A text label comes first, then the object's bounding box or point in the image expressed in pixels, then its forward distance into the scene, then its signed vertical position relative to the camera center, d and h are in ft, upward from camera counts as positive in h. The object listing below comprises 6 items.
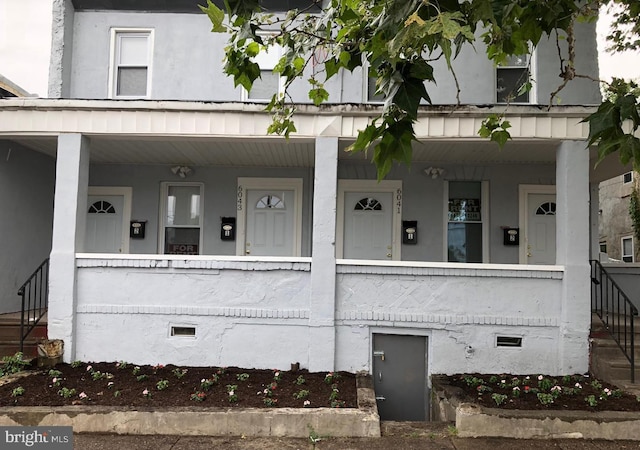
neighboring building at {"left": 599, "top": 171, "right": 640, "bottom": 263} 50.85 +4.28
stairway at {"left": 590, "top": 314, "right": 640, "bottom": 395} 21.51 -4.68
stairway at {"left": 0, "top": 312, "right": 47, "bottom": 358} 23.34 -4.55
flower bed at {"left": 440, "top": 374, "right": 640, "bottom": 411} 18.12 -5.43
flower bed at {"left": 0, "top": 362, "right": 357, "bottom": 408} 18.13 -5.66
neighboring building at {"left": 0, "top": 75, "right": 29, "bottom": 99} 39.77 +13.55
